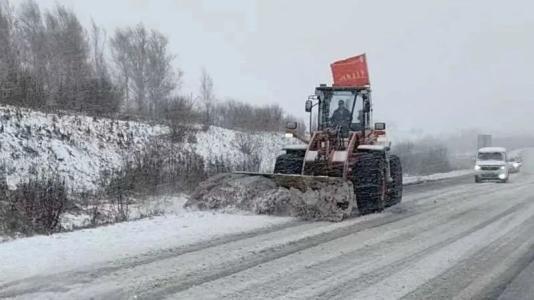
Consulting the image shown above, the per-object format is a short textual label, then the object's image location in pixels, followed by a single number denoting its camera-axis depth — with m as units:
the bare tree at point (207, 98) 56.56
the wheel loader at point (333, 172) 12.55
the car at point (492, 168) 31.64
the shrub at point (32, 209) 10.32
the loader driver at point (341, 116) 15.24
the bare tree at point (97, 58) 53.54
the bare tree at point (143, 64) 56.72
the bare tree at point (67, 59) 28.89
